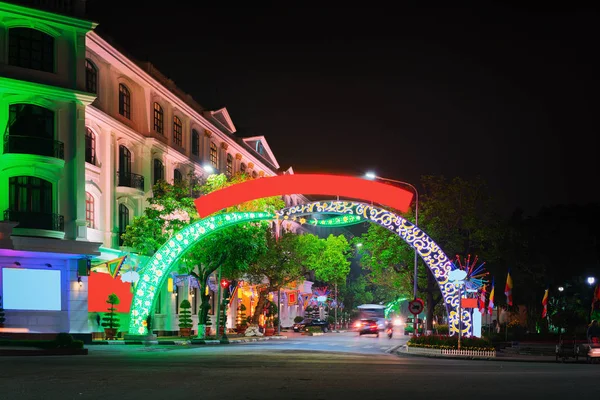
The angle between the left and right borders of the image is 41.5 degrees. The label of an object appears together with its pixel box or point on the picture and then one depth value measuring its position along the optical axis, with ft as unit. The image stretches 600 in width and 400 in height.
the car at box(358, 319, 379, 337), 196.75
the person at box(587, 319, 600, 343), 111.62
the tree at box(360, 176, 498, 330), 154.51
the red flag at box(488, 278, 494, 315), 146.30
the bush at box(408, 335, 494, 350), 103.81
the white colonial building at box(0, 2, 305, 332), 110.93
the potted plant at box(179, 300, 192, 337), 156.04
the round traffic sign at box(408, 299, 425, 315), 111.34
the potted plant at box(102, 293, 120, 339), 129.29
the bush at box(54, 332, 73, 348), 89.10
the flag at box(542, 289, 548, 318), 156.76
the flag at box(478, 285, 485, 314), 124.67
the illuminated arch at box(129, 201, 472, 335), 109.19
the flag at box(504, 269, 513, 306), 132.79
